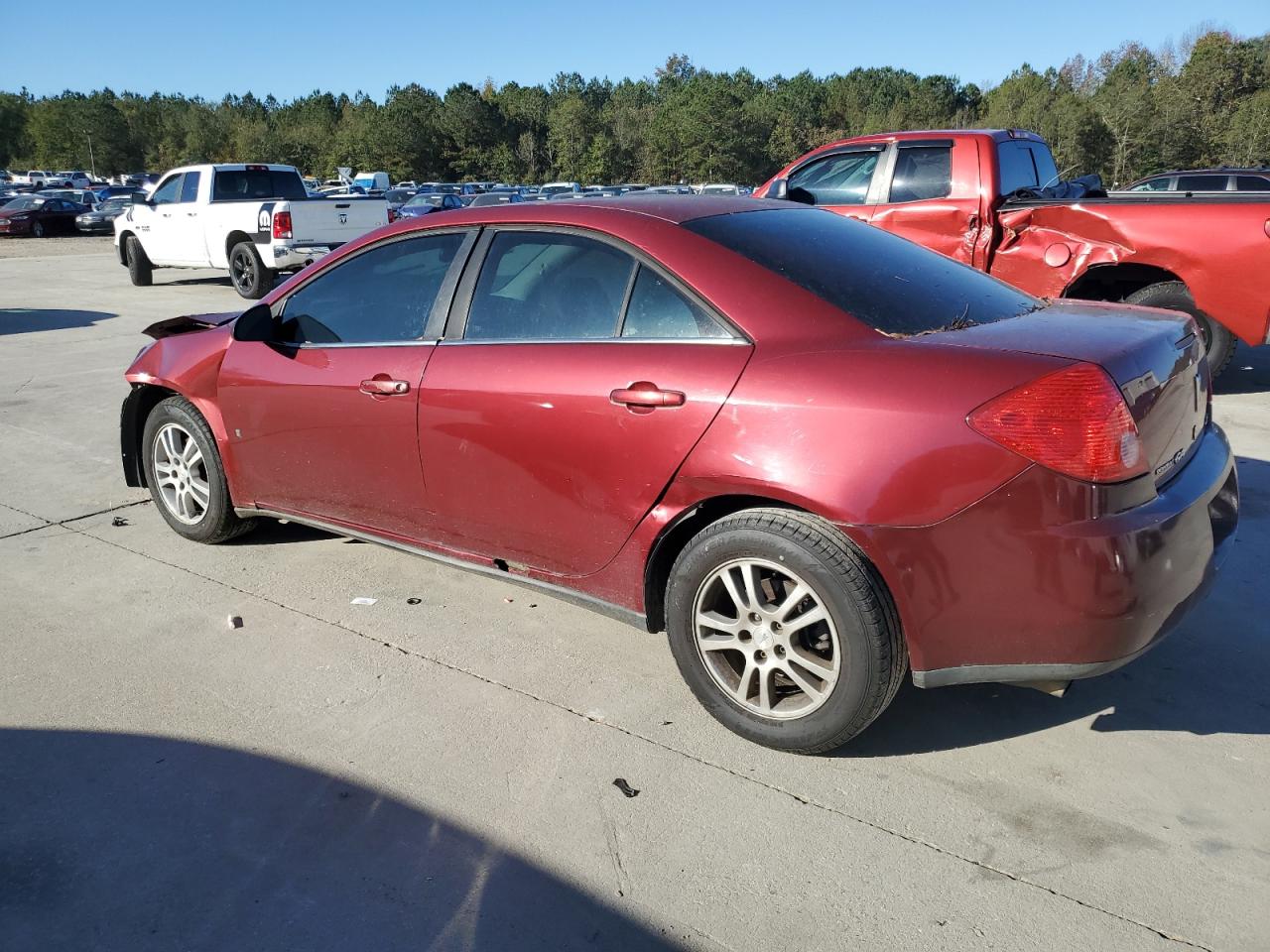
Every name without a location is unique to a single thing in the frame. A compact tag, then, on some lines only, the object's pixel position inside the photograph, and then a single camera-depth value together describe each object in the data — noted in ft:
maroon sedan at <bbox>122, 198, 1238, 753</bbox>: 8.55
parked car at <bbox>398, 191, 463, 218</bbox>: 94.79
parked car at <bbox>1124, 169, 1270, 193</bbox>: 54.95
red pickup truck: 22.29
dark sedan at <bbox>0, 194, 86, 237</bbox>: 112.27
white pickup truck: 46.14
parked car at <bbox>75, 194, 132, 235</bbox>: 115.14
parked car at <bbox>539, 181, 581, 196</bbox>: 123.59
